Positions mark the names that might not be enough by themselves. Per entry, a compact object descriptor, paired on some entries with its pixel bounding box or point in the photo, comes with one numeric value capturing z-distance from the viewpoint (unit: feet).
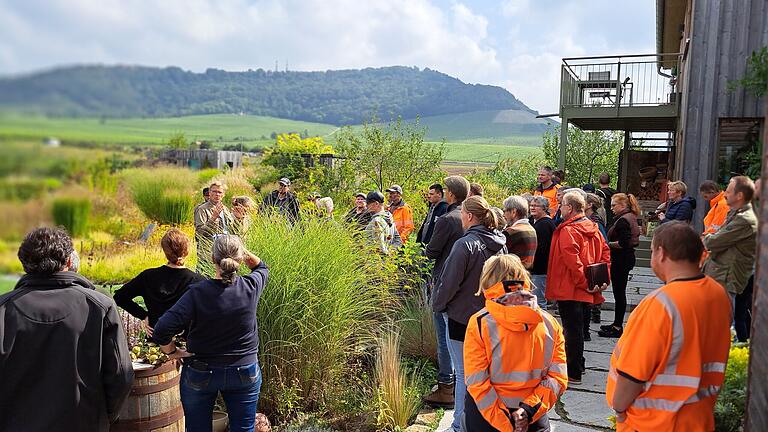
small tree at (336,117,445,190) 47.39
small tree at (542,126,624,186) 99.81
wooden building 34.42
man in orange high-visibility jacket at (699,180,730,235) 20.25
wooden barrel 12.18
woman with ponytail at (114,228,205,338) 12.85
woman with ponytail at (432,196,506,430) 13.89
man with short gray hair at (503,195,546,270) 17.37
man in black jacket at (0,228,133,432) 9.27
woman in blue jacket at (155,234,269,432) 11.37
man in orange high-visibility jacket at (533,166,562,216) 29.65
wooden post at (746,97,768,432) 8.01
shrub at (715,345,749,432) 10.14
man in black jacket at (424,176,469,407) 16.85
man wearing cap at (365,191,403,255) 20.99
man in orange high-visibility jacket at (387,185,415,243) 27.76
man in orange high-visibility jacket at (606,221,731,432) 8.34
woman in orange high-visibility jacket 9.80
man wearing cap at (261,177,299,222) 25.28
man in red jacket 18.04
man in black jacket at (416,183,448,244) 21.99
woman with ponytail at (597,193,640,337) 22.72
